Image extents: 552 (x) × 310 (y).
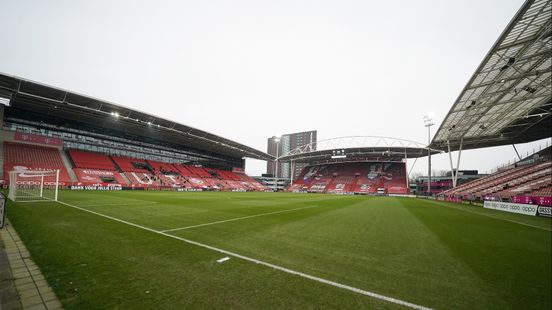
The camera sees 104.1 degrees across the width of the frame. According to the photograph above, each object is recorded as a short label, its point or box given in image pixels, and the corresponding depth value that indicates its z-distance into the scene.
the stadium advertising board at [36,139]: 29.82
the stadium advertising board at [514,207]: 16.10
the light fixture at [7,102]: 28.00
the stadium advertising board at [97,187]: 28.34
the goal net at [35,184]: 22.62
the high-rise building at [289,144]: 141.75
